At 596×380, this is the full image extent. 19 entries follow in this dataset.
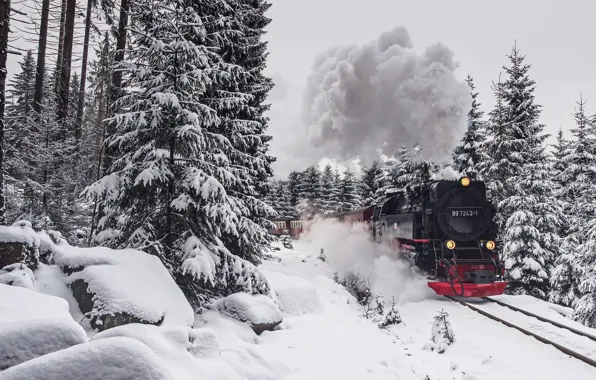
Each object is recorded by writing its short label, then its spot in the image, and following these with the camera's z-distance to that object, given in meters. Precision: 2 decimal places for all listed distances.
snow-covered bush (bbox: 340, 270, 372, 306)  13.02
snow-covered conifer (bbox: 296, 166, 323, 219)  57.19
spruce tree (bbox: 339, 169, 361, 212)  55.50
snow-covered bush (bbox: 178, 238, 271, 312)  6.71
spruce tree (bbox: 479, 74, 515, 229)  19.94
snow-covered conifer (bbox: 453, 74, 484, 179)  23.59
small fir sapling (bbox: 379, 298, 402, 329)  10.53
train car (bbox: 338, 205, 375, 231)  21.80
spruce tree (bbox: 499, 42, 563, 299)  18.25
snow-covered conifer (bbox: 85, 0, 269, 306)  6.90
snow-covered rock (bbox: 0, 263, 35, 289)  4.54
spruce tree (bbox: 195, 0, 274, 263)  9.99
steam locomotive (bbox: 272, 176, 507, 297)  11.89
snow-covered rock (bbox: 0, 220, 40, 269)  4.91
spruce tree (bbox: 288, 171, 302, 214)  64.12
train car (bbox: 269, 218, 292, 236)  45.53
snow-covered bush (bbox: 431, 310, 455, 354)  8.33
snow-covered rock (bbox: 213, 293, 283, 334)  6.48
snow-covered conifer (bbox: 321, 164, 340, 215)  55.53
